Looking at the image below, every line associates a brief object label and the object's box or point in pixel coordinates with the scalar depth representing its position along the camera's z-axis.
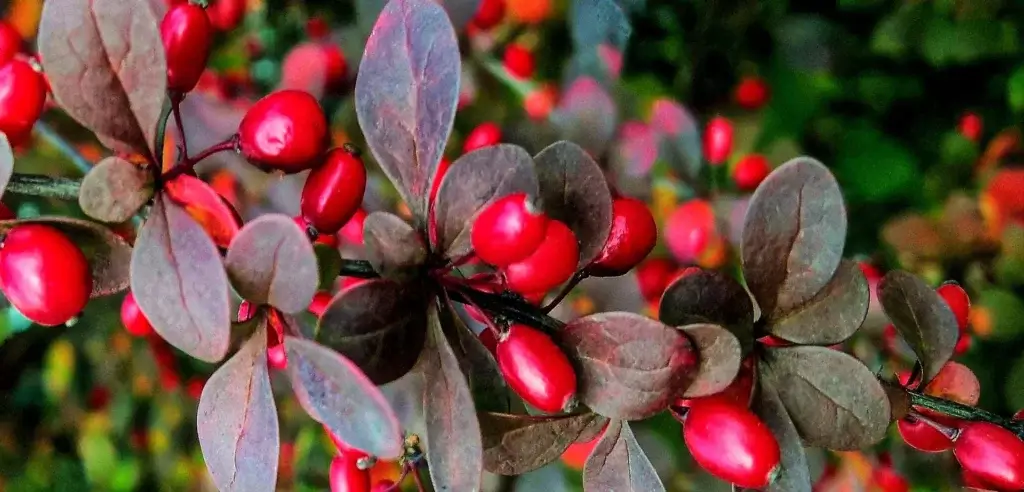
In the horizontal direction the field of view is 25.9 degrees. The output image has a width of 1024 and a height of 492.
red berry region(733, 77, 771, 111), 0.50
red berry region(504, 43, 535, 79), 0.42
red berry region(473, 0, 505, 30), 0.39
